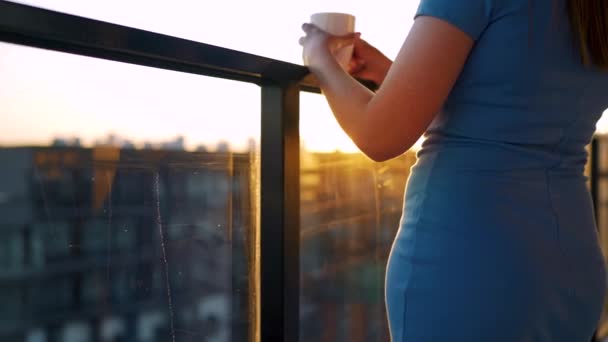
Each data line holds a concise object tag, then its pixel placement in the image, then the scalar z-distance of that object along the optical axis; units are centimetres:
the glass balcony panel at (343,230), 133
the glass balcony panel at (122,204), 81
